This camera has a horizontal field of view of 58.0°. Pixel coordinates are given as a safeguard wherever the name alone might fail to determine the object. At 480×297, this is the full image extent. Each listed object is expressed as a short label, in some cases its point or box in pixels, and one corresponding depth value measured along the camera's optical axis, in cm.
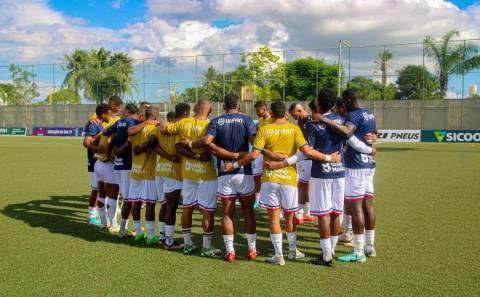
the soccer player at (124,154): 702
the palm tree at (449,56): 3694
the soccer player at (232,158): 580
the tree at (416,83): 3932
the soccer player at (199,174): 606
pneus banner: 3002
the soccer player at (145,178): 671
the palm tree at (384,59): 4173
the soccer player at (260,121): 813
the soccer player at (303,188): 807
